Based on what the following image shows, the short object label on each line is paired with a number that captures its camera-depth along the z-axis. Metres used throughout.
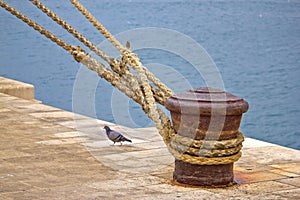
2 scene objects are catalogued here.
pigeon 14.91
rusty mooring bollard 12.28
